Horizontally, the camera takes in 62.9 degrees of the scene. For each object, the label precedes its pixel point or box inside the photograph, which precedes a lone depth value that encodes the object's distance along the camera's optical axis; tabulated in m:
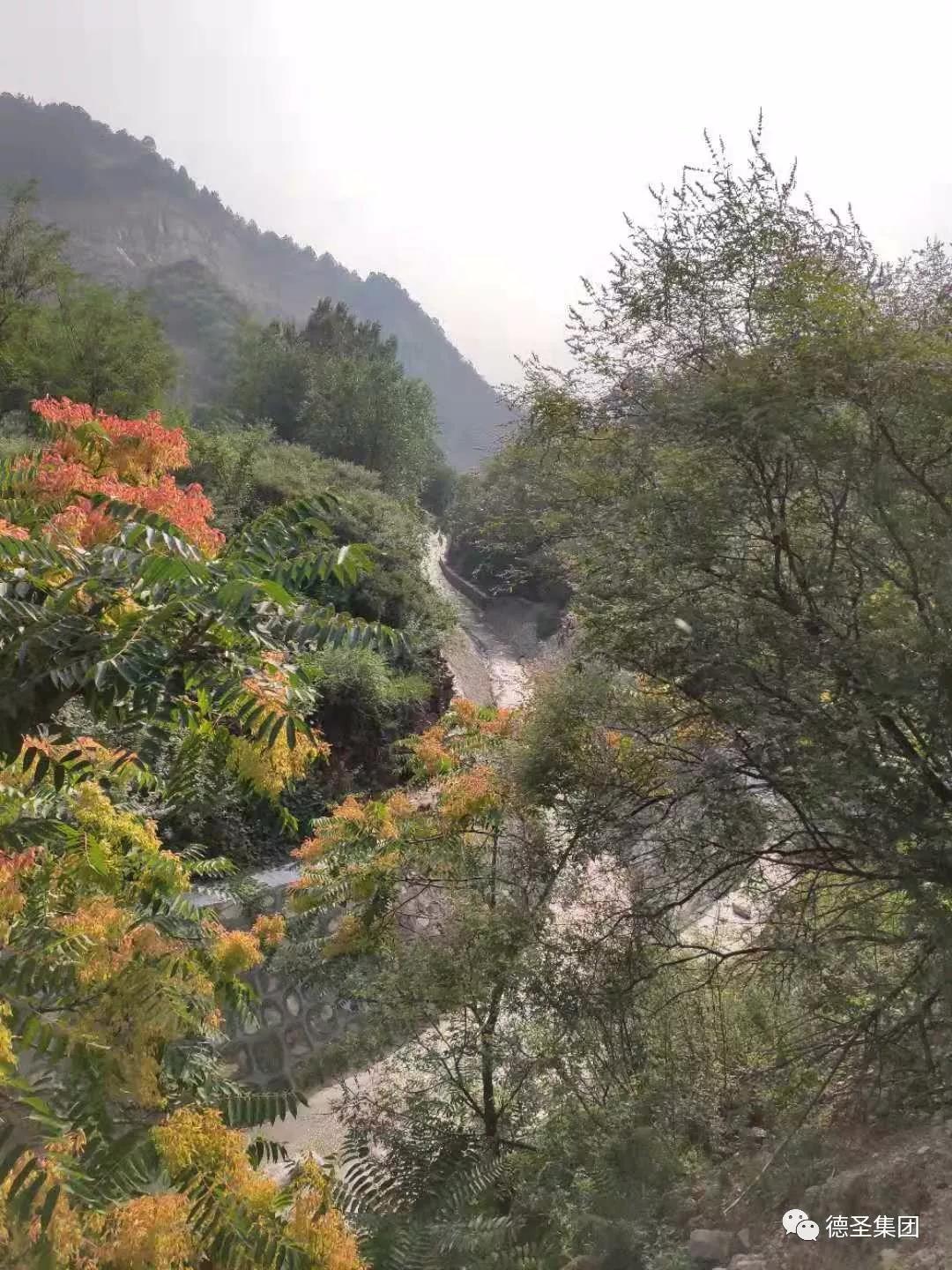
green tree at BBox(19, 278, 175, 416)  17.73
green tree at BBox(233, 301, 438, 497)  25.78
